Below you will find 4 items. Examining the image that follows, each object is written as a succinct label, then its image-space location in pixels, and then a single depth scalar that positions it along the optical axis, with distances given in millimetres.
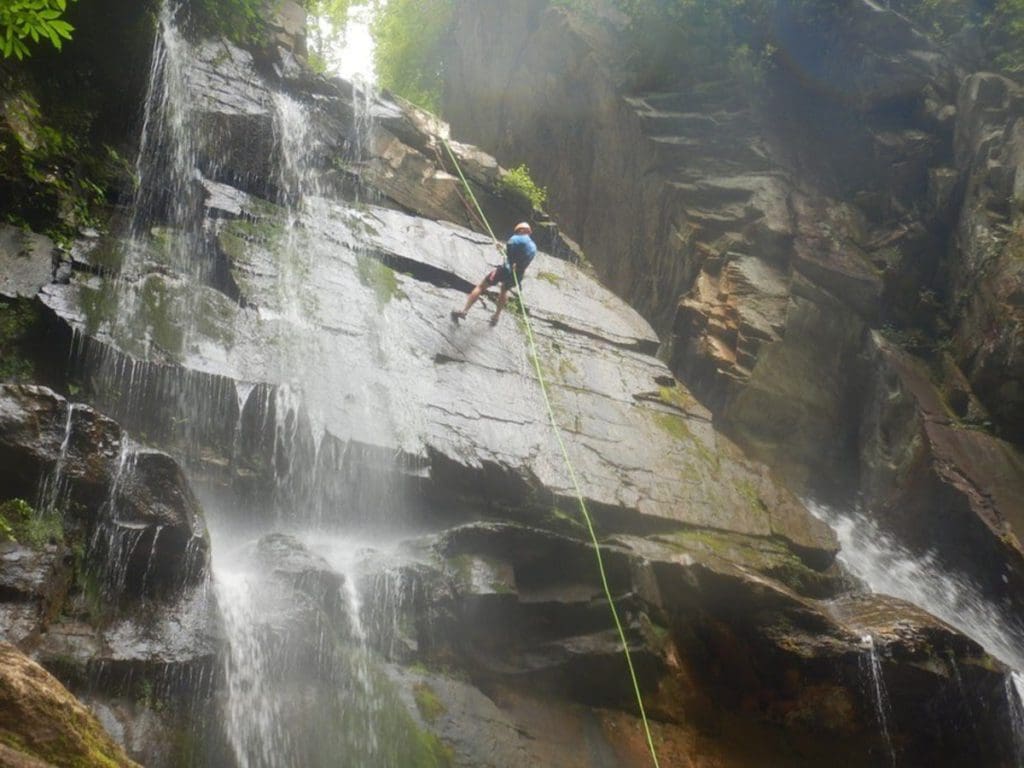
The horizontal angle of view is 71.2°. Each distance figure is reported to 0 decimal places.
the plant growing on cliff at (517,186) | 14086
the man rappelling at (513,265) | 10258
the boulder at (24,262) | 7215
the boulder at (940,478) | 10336
